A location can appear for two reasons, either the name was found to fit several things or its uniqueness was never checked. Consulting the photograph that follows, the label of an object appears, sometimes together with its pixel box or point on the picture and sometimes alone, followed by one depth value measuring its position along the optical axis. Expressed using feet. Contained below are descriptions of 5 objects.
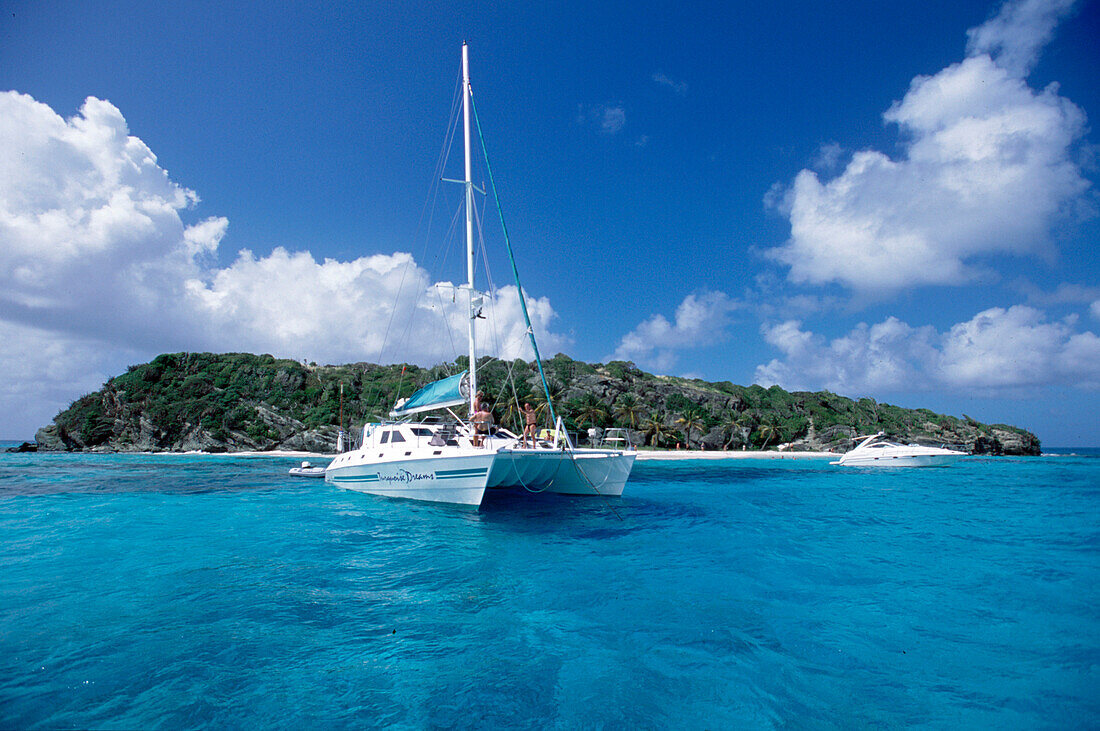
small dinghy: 86.89
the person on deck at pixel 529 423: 42.54
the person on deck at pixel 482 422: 42.53
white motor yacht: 118.11
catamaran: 40.40
